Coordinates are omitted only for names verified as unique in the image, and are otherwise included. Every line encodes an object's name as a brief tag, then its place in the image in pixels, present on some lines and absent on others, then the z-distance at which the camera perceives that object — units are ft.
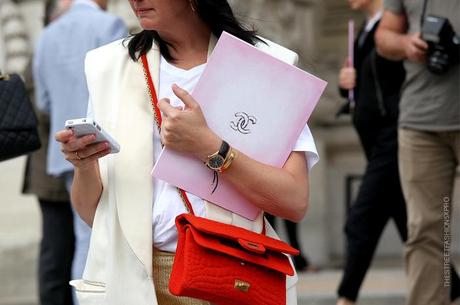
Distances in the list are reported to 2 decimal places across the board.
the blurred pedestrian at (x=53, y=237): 41.14
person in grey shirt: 32.68
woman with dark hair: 18.26
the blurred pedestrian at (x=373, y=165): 38.17
